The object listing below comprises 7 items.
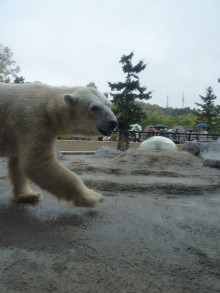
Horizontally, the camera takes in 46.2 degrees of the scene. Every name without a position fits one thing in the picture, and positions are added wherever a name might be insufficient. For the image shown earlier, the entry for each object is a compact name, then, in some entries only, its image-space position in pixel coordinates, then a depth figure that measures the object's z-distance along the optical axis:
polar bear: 2.06
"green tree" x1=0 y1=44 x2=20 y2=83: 21.76
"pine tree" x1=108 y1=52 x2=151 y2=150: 19.20
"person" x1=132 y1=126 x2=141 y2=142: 12.53
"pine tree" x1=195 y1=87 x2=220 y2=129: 33.34
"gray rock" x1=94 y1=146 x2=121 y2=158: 7.73
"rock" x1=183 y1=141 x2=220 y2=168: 6.07
